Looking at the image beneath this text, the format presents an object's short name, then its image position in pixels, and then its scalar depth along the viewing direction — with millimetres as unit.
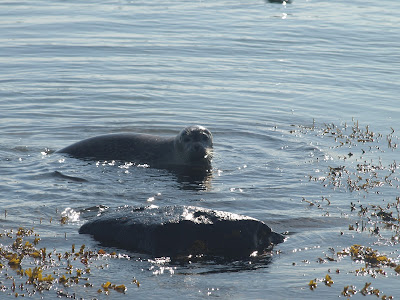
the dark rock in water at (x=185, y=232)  14414
